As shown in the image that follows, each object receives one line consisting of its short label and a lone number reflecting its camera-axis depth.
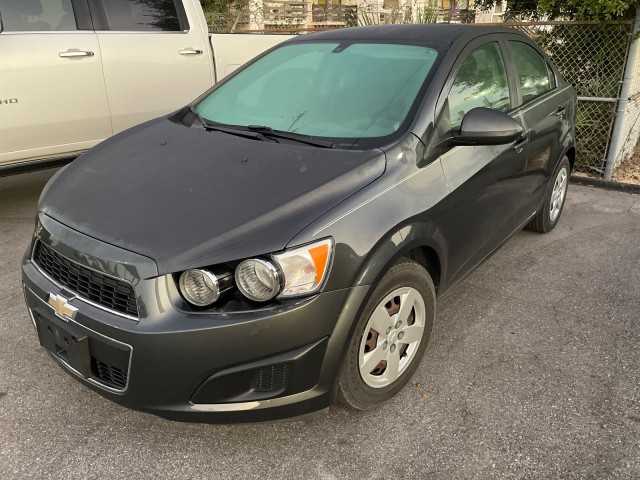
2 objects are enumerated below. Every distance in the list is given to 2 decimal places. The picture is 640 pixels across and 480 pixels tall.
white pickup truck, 4.21
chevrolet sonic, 1.96
